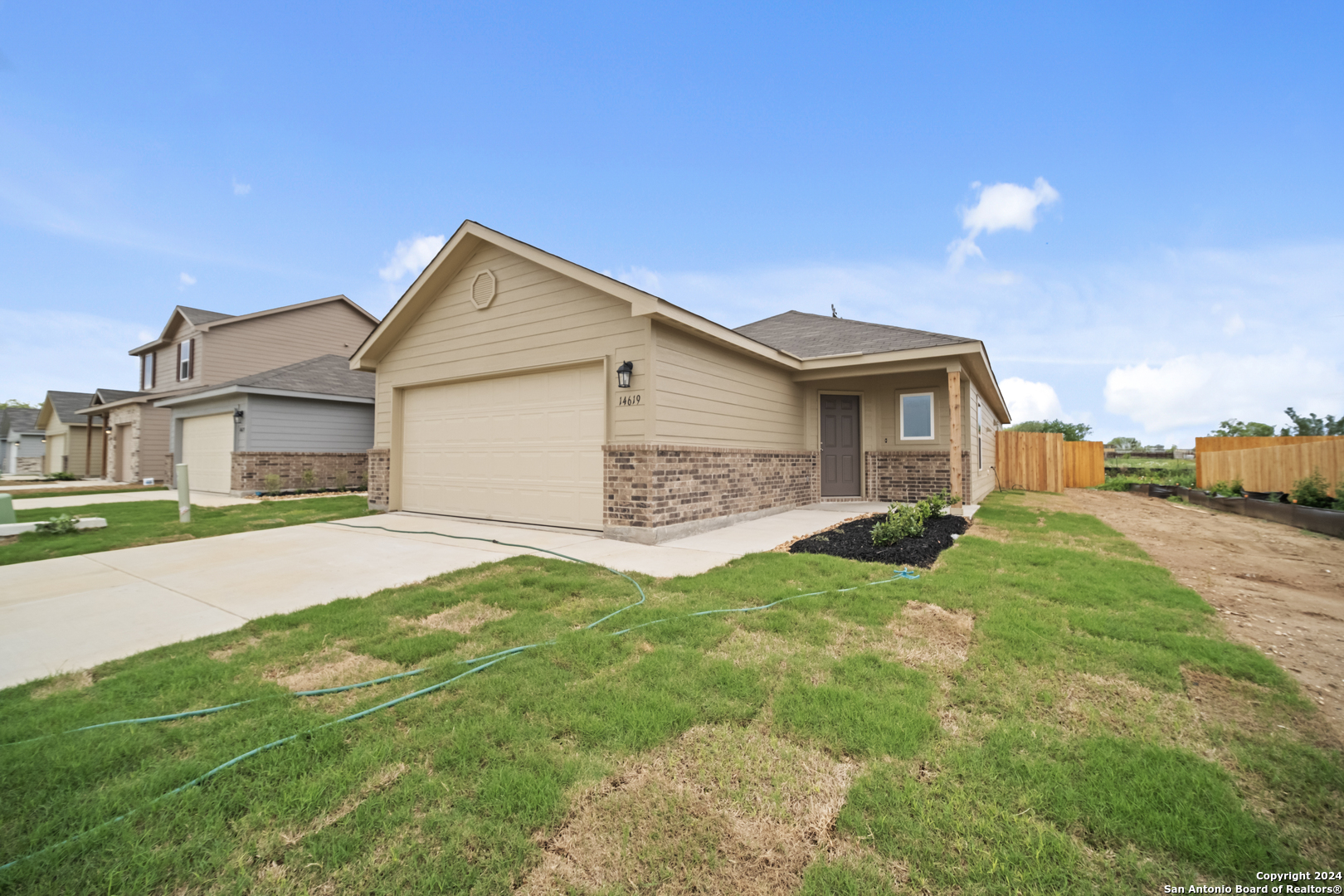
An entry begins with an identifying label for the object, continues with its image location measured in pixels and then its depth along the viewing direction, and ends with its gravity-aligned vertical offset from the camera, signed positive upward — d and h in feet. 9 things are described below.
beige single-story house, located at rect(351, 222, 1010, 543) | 23.79 +3.46
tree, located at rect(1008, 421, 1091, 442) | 106.35 +8.75
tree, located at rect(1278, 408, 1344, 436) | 59.82 +5.07
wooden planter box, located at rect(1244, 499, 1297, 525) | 30.58 -2.67
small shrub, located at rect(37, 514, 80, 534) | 25.04 -3.08
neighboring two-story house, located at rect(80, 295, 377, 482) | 60.95 +13.77
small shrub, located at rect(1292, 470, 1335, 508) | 29.17 -1.36
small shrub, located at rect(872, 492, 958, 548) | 20.52 -2.42
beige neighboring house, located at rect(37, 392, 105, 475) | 81.10 +3.97
